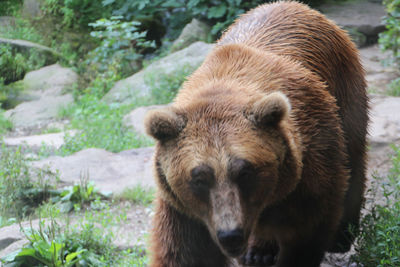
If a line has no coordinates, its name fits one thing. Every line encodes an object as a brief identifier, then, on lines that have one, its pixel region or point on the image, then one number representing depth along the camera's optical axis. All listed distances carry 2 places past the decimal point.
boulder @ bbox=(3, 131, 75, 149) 16.58
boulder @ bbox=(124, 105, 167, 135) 17.64
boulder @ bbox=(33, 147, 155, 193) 13.48
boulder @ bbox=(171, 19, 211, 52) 24.62
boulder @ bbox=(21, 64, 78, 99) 23.20
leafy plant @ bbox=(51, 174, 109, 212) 12.16
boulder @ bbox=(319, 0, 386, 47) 23.64
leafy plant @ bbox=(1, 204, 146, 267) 8.38
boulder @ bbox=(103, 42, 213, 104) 20.73
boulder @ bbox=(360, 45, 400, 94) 18.59
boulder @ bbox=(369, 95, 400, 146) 13.67
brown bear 6.13
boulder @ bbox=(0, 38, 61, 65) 23.11
